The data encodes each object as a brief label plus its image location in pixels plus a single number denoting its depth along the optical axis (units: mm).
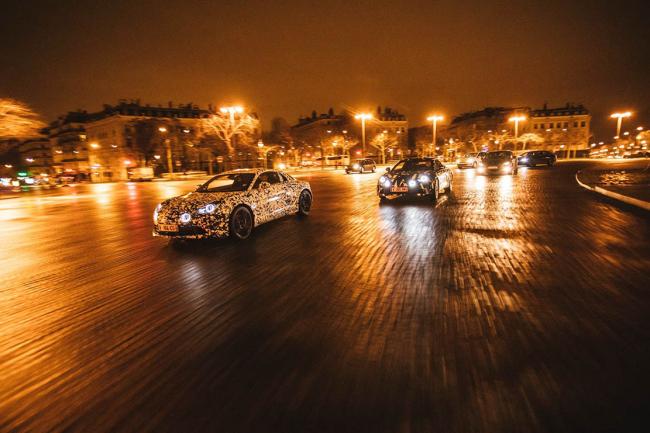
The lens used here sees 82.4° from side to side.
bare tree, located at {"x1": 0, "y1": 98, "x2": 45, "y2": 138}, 20250
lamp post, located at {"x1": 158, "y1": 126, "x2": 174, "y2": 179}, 44162
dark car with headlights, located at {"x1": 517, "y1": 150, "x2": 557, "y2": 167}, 35125
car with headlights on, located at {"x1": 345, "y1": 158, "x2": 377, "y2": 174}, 39719
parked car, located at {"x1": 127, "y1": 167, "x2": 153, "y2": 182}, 46500
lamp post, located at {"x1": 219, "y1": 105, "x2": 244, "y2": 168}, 33188
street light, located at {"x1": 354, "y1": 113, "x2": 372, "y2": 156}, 44219
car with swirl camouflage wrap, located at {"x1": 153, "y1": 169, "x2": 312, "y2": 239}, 7164
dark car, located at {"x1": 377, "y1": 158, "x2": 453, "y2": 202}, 12367
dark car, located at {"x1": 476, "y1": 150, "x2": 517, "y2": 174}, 25625
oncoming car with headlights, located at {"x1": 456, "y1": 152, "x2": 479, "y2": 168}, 38650
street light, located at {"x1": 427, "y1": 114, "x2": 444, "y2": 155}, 44422
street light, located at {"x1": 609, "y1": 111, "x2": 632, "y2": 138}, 60816
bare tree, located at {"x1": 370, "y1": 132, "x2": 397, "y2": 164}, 68906
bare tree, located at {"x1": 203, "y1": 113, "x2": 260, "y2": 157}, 36125
